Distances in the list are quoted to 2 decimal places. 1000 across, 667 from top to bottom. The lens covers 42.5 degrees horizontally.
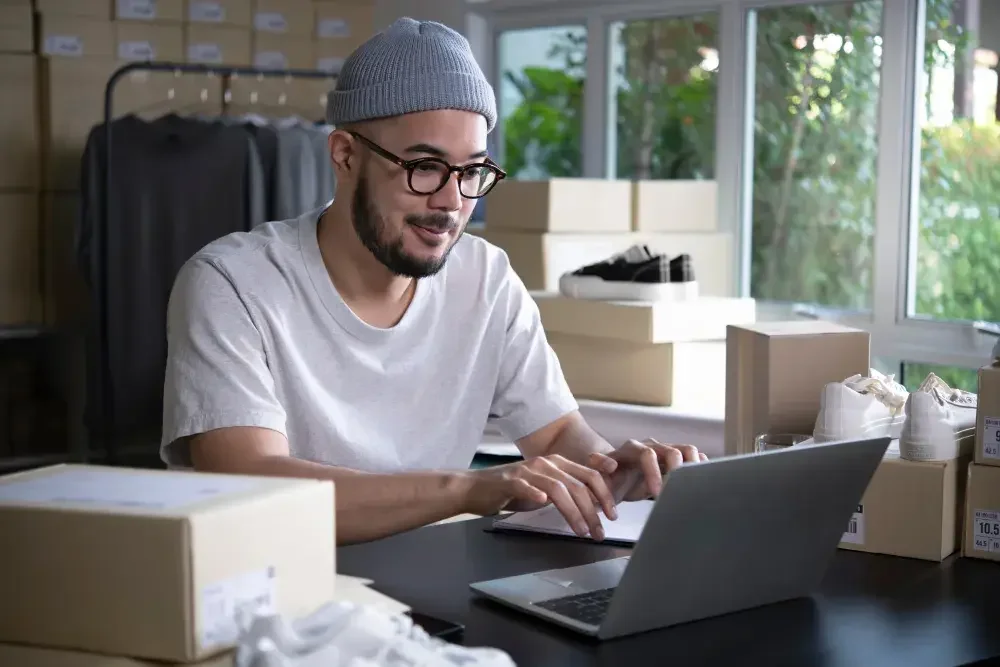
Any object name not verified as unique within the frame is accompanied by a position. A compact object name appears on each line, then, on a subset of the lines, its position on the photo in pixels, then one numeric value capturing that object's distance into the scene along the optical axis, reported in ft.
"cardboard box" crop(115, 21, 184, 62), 13.16
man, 5.50
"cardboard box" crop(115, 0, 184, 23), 13.12
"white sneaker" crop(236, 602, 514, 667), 2.89
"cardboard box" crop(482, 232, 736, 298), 10.40
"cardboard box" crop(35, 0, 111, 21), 12.73
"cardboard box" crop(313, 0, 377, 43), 14.08
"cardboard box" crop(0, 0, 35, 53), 12.64
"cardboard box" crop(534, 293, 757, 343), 8.91
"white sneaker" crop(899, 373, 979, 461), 5.16
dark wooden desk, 3.78
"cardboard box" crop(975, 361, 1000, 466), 5.12
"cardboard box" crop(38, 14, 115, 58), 12.80
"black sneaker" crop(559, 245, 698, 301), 9.14
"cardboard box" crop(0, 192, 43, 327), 12.85
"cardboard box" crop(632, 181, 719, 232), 10.79
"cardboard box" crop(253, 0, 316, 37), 13.80
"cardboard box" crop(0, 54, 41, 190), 12.73
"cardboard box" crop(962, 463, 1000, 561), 5.04
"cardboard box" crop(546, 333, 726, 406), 9.05
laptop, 3.78
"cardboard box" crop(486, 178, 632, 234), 10.41
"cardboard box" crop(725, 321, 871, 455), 5.84
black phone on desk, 3.72
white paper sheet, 5.05
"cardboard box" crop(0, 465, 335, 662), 2.98
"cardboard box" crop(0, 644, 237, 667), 3.03
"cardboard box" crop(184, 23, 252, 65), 13.52
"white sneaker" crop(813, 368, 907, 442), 5.35
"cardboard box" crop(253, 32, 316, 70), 13.84
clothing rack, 12.06
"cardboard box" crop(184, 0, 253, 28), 13.48
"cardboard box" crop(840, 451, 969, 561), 5.05
